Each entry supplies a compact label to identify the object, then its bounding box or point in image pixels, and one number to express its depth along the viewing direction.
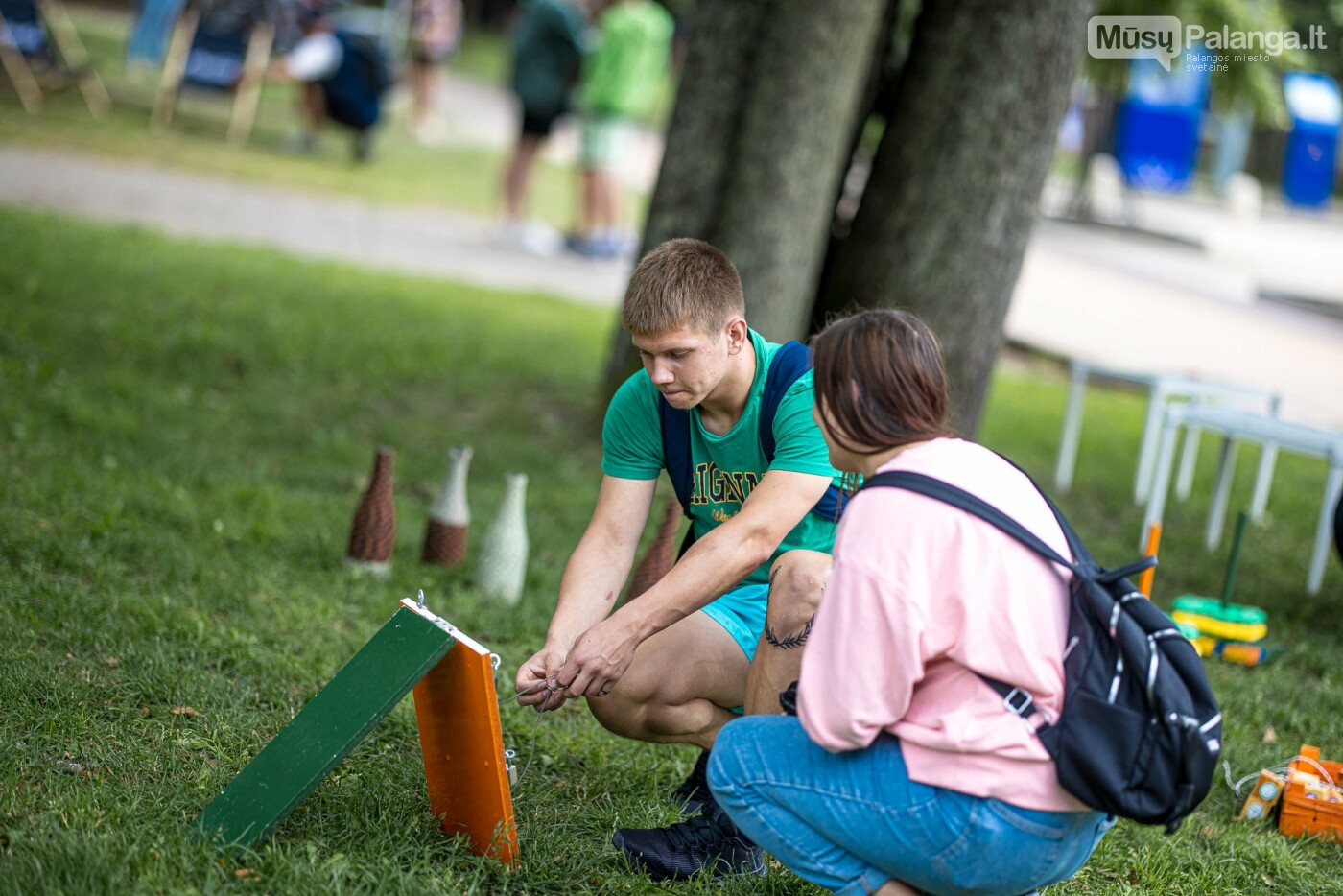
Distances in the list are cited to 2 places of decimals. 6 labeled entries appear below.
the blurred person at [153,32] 16.94
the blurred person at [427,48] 17.67
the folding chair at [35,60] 13.46
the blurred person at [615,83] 11.38
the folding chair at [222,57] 13.91
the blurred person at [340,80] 14.00
